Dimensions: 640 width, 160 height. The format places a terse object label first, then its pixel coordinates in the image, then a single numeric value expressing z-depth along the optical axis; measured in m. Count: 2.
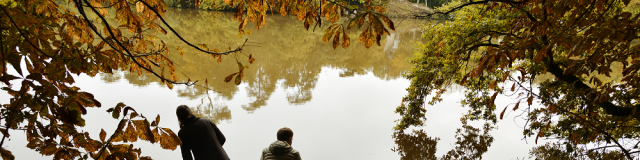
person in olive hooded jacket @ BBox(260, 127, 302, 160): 3.25
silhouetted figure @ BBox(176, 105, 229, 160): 2.77
